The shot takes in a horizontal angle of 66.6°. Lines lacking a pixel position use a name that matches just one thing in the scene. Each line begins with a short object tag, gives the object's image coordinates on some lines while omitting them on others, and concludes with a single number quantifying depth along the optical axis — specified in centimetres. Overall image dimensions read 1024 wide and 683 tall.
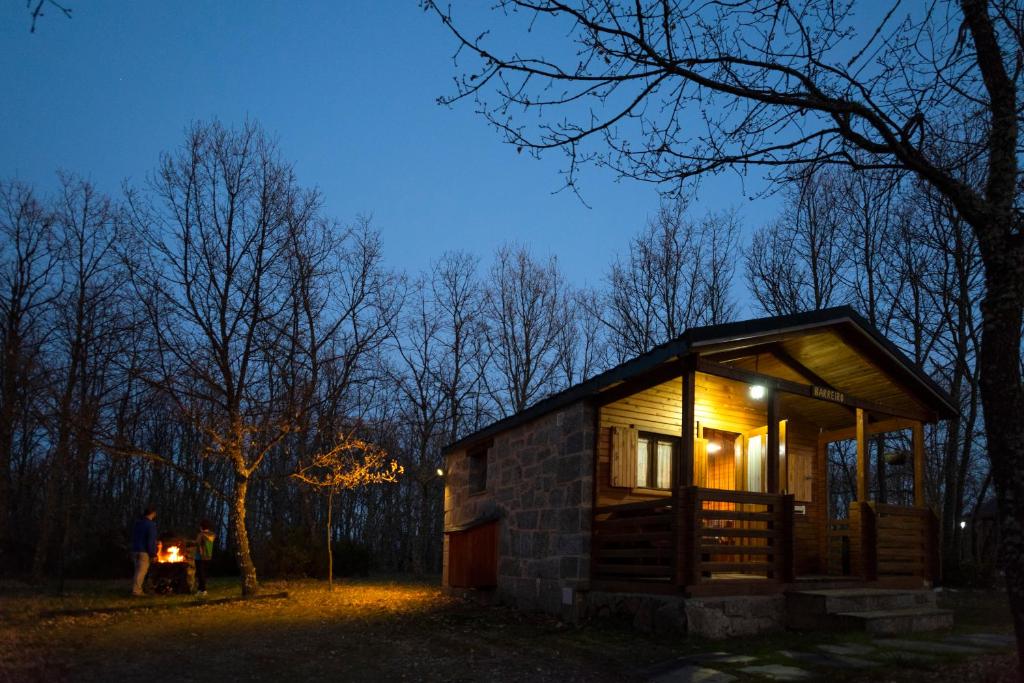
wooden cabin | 995
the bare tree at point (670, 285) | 2762
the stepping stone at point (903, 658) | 716
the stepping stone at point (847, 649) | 784
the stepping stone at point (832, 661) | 716
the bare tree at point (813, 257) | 2347
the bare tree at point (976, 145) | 500
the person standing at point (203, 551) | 1491
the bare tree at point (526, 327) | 3119
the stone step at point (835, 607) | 955
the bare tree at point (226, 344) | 1461
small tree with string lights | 1551
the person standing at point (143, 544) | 1420
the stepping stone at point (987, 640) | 820
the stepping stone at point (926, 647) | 773
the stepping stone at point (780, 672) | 673
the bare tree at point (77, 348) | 1800
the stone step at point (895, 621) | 915
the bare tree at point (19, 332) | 1919
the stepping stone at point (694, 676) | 675
